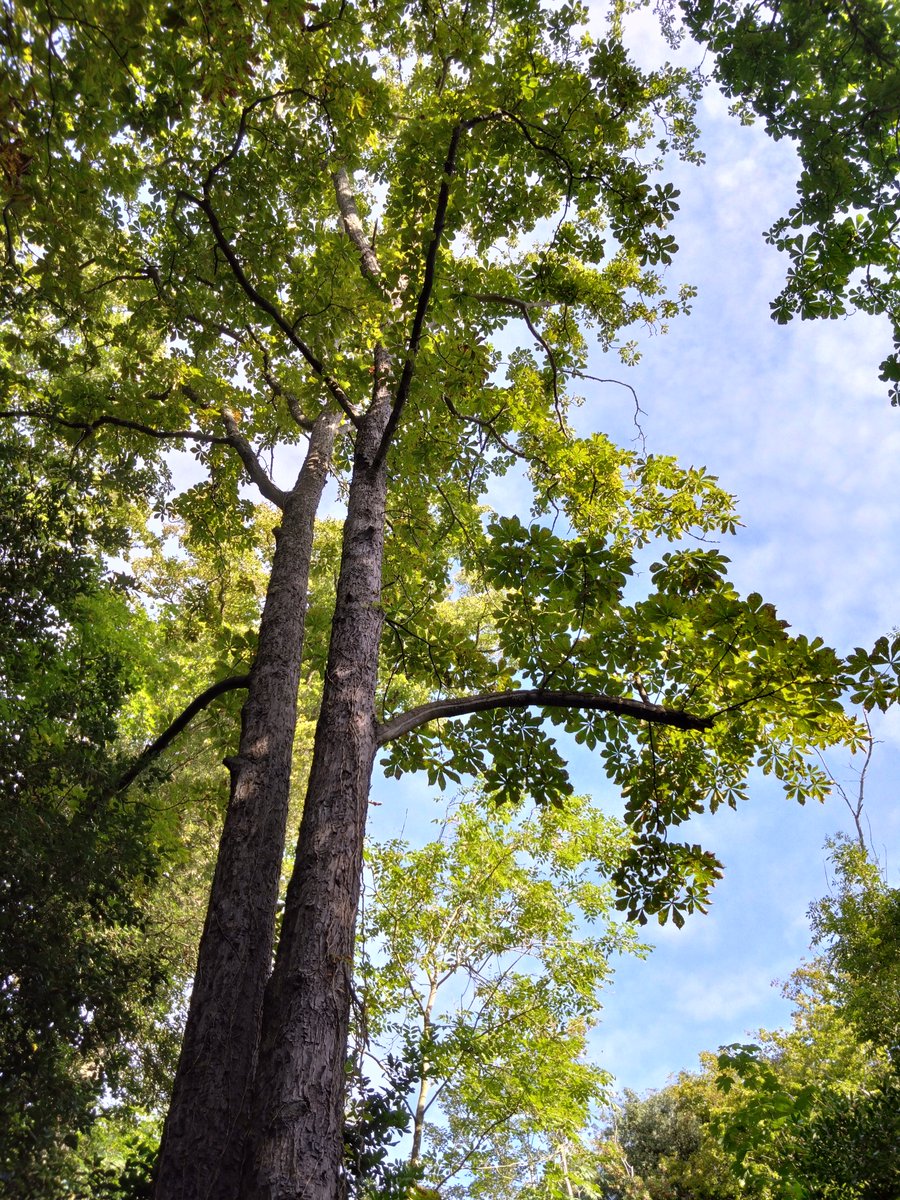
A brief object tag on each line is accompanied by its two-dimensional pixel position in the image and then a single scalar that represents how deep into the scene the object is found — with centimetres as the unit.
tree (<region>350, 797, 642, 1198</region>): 786
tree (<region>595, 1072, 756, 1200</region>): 1344
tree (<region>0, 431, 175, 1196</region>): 428
